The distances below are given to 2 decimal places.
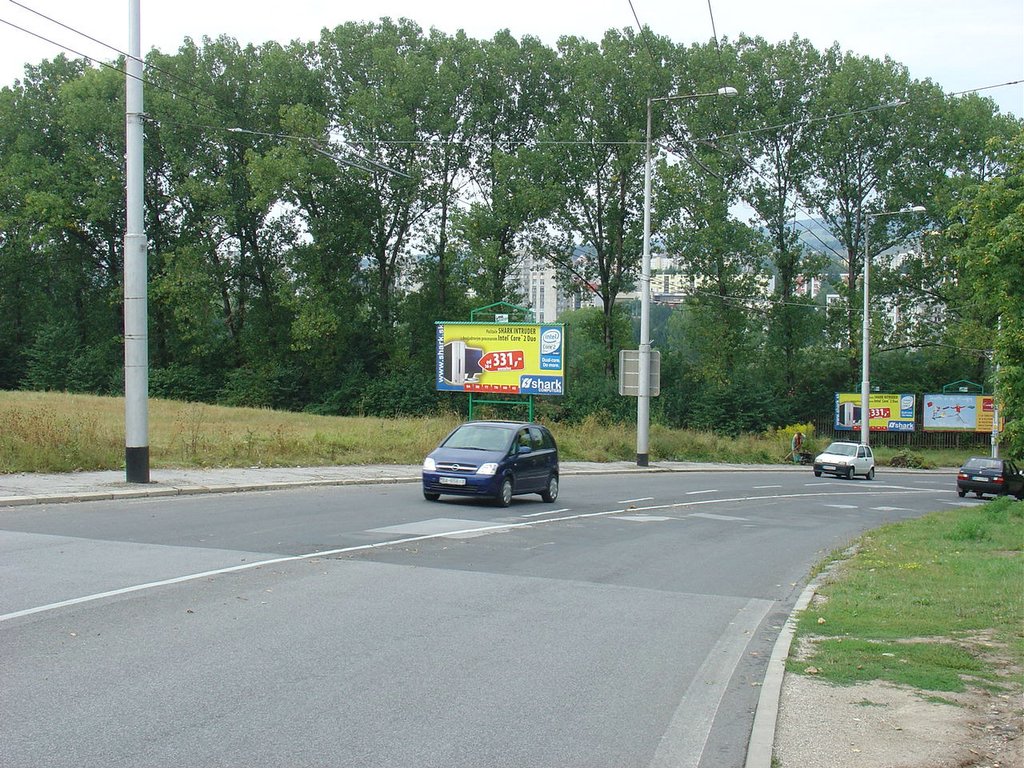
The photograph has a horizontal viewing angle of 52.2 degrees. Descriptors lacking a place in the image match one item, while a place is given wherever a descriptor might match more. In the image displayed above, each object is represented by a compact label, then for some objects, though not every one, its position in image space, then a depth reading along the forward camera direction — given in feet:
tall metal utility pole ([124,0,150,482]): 60.70
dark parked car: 112.68
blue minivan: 63.72
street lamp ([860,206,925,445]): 161.89
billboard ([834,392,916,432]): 194.08
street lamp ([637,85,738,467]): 118.42
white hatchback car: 139.13
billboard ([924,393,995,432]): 191.72
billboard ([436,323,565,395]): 115.24
